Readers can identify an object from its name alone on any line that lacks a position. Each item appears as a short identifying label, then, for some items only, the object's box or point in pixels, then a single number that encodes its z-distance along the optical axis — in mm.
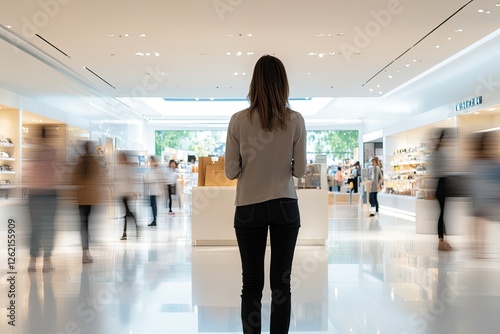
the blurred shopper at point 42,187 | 4641
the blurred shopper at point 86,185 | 5406
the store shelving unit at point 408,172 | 15273
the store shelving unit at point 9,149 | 10266
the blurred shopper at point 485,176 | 5750
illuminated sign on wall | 10664
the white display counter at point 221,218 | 6734
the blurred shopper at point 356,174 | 20219
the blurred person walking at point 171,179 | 12492
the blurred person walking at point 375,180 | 12148
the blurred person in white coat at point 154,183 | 10250
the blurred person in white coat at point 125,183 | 7728
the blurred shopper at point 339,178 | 24812
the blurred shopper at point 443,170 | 5840
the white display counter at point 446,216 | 6454
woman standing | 2100
